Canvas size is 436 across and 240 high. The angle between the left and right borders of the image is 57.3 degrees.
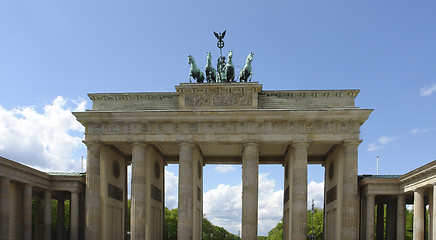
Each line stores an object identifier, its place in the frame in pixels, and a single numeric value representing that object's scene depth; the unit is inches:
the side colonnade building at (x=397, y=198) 1247.5
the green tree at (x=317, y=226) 3075.8
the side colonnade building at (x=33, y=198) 1257.4
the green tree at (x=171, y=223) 3373.0
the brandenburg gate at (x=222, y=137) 1438.2
